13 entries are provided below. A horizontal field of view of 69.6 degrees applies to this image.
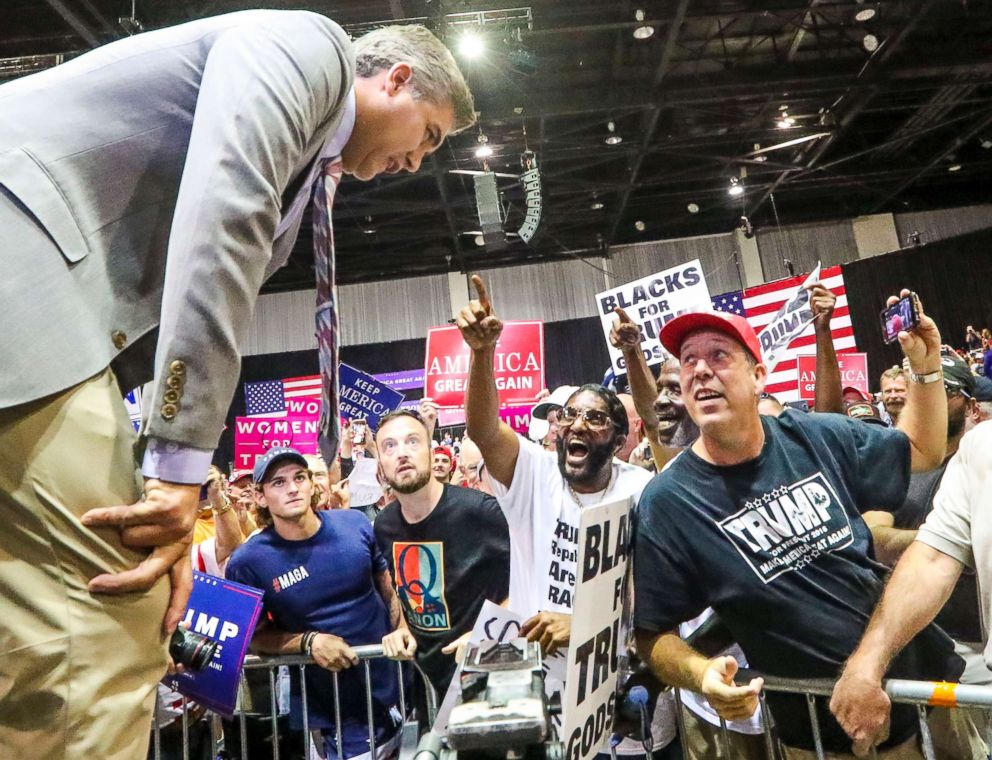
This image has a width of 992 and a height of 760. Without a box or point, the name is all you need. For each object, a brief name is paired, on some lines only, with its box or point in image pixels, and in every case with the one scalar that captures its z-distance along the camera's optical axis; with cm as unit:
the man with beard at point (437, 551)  302
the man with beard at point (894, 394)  482
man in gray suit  84
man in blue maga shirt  312
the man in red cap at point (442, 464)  547
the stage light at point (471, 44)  745
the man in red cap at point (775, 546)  202
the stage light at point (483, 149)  1056
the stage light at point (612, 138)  1183
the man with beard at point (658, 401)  359
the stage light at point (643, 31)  895
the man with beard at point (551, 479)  272
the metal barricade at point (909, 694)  168
